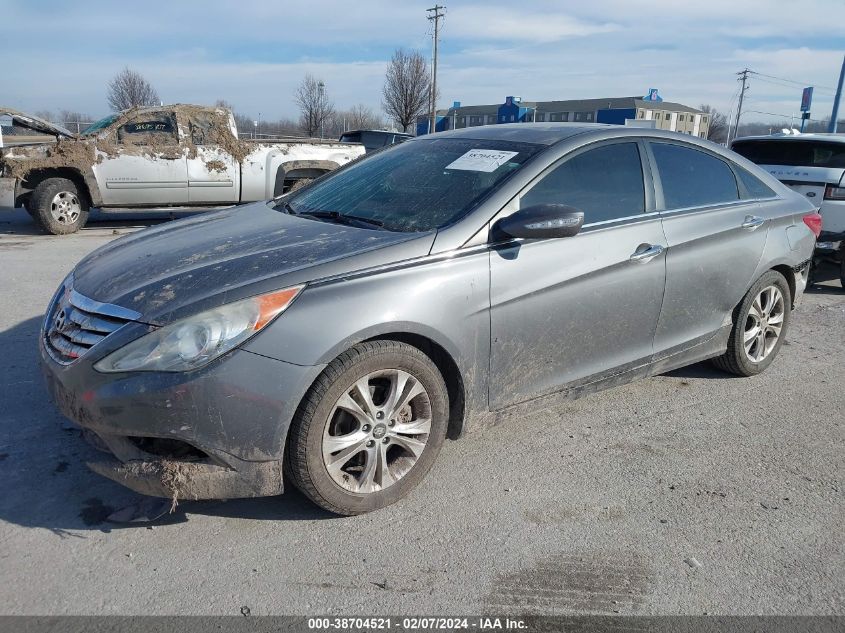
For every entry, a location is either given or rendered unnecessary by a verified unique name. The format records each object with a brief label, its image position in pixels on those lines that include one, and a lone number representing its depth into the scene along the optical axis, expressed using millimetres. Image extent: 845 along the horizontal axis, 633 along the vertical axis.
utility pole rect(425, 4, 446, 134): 44281
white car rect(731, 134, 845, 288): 7086
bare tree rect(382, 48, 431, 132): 46312
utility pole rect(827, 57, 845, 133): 20120
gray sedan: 2529
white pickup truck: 9641
